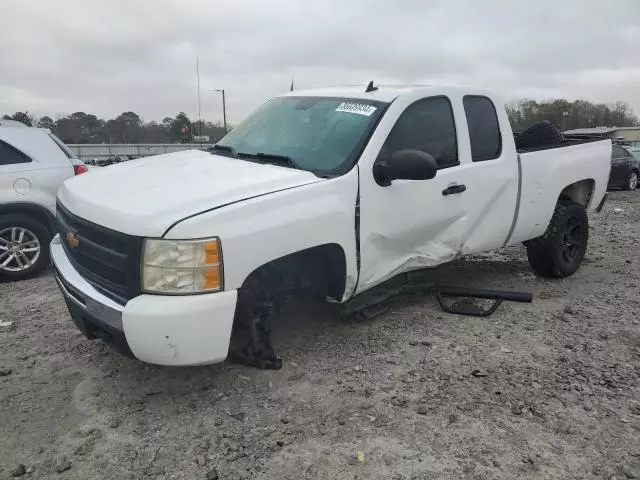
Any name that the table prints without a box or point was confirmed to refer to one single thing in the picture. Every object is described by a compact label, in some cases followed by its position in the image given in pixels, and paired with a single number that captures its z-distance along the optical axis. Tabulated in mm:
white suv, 5961
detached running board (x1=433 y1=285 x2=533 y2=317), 4641
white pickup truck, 2898
